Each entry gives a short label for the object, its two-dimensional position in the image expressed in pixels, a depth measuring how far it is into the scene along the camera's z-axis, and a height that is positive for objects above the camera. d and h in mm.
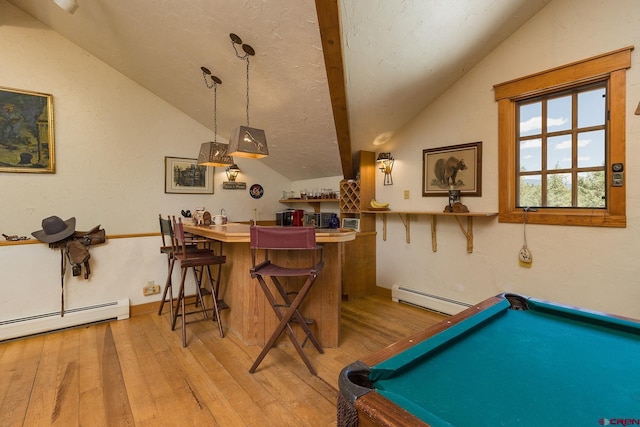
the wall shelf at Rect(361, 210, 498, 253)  2900 -116
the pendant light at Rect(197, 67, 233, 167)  3123 +605
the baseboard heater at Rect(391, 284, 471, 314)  3192 -1069
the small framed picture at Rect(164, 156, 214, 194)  4242 +508
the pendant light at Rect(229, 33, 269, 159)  2525 +615
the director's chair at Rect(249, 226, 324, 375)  2037 -443
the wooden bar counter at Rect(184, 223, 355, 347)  2502 -807
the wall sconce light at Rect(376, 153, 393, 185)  3803 +592
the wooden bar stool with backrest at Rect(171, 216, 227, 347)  2568 -465
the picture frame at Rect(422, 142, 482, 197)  3018 +443
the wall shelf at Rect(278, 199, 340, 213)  4545 +140
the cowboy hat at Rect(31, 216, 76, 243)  2752 -203
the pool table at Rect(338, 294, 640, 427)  674 -479
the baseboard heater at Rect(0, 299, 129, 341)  2654 -1077
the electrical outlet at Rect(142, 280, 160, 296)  3330 -918
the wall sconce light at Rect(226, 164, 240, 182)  4668 +615
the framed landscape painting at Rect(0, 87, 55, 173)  3287 +919
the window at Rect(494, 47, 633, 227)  2197 +577
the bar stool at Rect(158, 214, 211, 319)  2922 -423
